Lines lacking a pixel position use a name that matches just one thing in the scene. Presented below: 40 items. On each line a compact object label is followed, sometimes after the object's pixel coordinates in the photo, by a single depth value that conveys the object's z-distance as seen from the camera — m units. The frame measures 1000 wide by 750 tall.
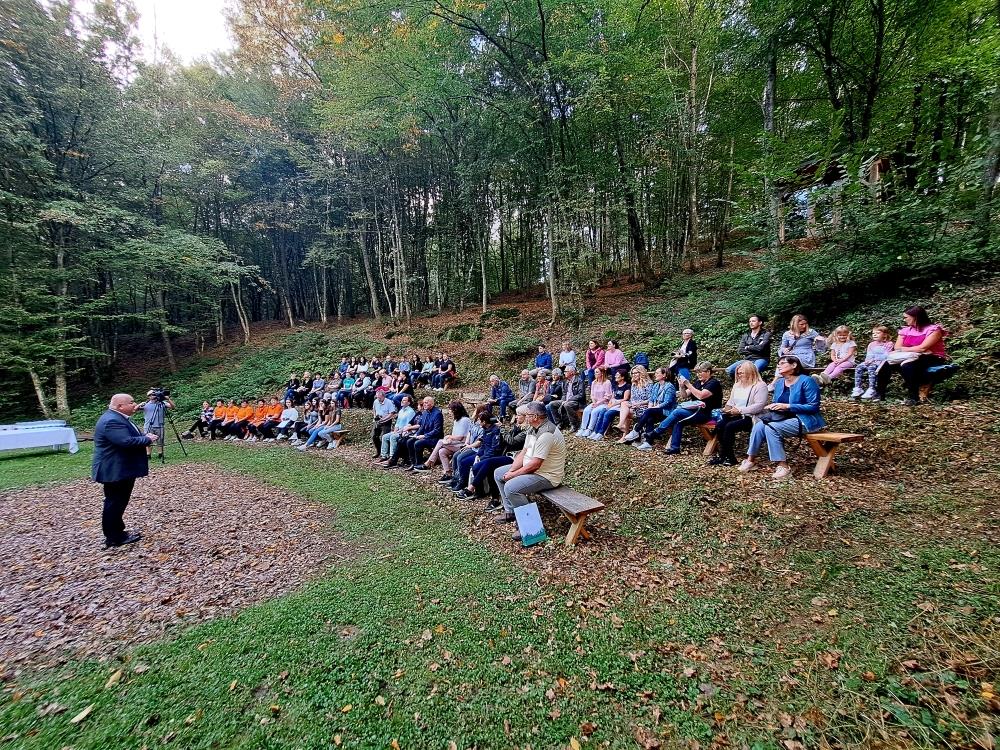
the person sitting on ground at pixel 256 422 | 11.27
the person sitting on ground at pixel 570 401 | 7.55
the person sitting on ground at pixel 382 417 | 8.32
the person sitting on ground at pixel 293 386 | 12.39
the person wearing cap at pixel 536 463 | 4.26
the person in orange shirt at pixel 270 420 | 11.09
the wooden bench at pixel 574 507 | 3.81
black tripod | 8.44
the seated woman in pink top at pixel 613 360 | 7.56
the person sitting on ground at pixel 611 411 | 6.71
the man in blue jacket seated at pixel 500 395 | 8.52
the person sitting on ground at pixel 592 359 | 8.20
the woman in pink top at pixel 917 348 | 4.93
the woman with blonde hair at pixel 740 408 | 4.76
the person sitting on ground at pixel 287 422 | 10.79
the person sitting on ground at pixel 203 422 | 12.28
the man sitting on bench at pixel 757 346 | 6.42
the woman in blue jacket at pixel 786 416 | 4.53
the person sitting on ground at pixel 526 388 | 8.26
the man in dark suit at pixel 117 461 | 4.34
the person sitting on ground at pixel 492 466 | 5.42
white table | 9.07
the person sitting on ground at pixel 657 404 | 6.03
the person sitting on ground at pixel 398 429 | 7.45
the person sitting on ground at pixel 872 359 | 5.45
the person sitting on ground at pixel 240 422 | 11.58
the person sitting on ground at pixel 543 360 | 9.58
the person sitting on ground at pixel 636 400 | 6.44
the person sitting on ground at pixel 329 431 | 9.52
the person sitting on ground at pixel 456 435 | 6.48
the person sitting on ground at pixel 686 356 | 6.93
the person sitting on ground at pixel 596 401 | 6.97
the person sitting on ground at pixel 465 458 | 5.80
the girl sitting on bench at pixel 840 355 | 5.80
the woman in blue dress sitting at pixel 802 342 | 6.39
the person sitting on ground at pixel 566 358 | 9.02
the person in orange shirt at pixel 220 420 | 11.94
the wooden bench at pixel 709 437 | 5.30
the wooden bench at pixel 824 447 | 4.24
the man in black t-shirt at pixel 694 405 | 5.47
